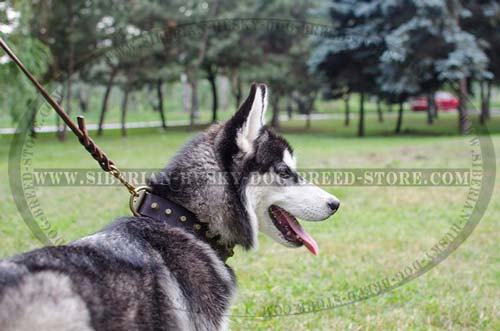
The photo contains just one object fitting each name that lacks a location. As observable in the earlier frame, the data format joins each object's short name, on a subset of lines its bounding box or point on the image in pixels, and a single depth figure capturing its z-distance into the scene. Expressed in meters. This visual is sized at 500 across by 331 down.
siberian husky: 1.95
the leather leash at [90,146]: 2.84
